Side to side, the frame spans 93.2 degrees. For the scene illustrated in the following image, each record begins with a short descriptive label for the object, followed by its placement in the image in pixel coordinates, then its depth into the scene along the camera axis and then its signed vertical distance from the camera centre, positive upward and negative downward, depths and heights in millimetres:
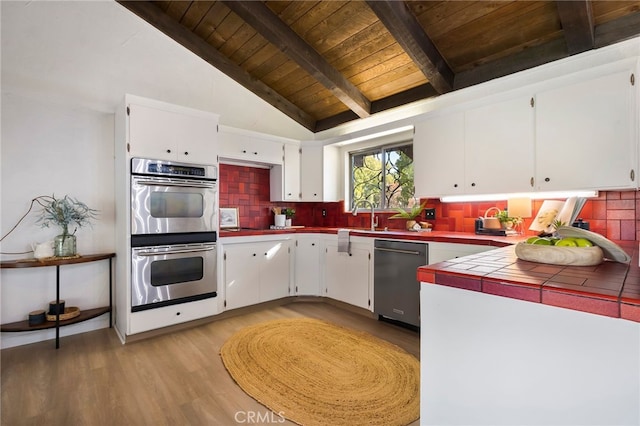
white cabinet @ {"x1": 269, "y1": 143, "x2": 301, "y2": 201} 4055 +486
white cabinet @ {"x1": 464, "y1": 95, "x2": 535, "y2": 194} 2461 +563
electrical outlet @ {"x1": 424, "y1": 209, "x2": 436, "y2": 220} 3397 -24
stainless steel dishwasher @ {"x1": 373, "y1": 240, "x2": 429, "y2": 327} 2803 -659
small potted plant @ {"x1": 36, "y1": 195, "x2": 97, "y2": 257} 2664 -31
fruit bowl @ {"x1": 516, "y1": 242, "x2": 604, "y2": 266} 1078 -160
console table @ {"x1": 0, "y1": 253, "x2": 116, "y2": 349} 2429 -685
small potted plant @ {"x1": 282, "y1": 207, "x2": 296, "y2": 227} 4191 -6
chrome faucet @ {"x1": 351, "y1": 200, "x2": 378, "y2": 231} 3617 -10
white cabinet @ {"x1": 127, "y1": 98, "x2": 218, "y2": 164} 2703 +772
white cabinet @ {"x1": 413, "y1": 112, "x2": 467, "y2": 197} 2867 +559
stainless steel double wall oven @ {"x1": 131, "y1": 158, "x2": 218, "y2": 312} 2701 -182
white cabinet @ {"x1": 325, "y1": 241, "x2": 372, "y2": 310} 3266 -709
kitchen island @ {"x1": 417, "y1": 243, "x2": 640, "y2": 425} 701 -359
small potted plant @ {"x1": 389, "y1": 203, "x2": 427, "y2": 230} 3394 -34
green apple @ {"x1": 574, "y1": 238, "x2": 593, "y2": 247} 1146 -119
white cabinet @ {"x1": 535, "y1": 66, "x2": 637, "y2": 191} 2045 +557
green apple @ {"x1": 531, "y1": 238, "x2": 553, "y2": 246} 1211 -123
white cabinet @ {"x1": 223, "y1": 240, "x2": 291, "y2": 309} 3277 -676
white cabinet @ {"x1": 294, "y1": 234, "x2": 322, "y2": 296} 3795 -673
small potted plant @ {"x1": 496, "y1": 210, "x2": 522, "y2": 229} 2678 -84
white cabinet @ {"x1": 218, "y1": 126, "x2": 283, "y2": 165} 3482 +801
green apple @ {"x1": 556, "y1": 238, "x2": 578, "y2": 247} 1165 -123
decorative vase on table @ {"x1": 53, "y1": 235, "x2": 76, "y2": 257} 2676 -286
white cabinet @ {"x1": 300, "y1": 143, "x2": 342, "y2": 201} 4161 +550
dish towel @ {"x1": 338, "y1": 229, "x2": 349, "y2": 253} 3434 -325
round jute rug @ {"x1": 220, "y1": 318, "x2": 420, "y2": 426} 1762 -1144
